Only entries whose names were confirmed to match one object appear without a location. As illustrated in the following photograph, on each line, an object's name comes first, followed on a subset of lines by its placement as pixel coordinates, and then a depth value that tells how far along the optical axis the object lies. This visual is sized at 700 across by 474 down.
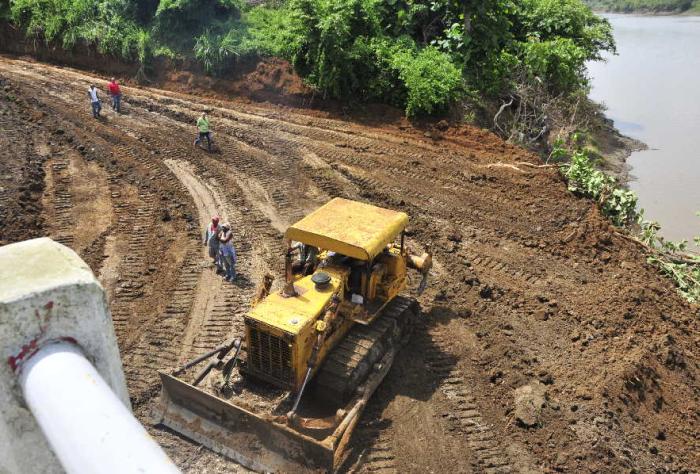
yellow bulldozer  7.71
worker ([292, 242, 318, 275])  9.59
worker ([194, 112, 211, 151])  17.25
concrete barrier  1.39
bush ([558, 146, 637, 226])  15.83
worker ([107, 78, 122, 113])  19.39
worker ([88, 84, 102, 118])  18.70
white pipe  1.35
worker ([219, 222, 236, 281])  11.69
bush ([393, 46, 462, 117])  19.83
